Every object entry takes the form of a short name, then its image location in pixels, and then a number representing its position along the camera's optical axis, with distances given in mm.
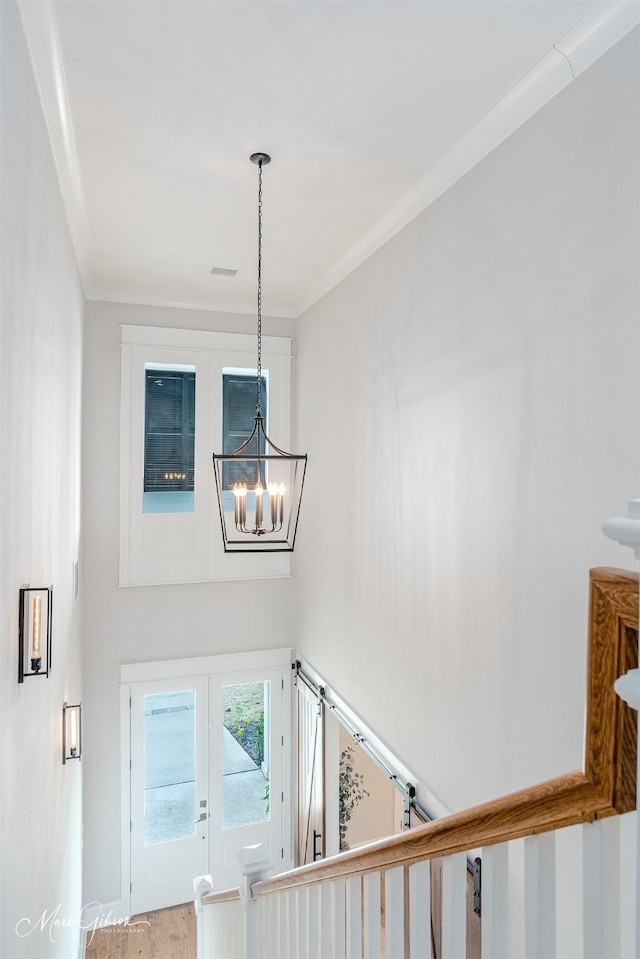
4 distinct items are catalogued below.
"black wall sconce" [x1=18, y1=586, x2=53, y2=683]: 1656
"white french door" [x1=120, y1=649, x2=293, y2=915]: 4777
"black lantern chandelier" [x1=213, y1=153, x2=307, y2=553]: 4812
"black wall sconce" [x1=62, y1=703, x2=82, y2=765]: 2852
